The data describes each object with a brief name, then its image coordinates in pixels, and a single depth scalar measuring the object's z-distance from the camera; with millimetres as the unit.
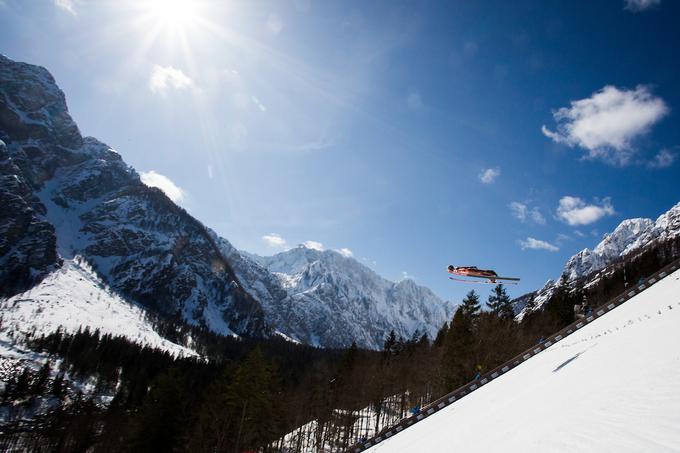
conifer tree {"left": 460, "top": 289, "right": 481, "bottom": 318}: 54562
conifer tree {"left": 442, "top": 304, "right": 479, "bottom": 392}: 41000
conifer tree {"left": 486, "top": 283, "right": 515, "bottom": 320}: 60438
